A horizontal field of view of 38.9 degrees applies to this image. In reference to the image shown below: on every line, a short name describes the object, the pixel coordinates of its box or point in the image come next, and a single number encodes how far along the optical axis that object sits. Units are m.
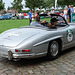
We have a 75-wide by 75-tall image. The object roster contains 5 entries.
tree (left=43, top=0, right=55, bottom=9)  37.06
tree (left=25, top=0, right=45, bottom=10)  31.41
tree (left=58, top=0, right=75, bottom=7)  30.83
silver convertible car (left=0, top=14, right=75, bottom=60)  2.66
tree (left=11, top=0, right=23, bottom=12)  36.42
